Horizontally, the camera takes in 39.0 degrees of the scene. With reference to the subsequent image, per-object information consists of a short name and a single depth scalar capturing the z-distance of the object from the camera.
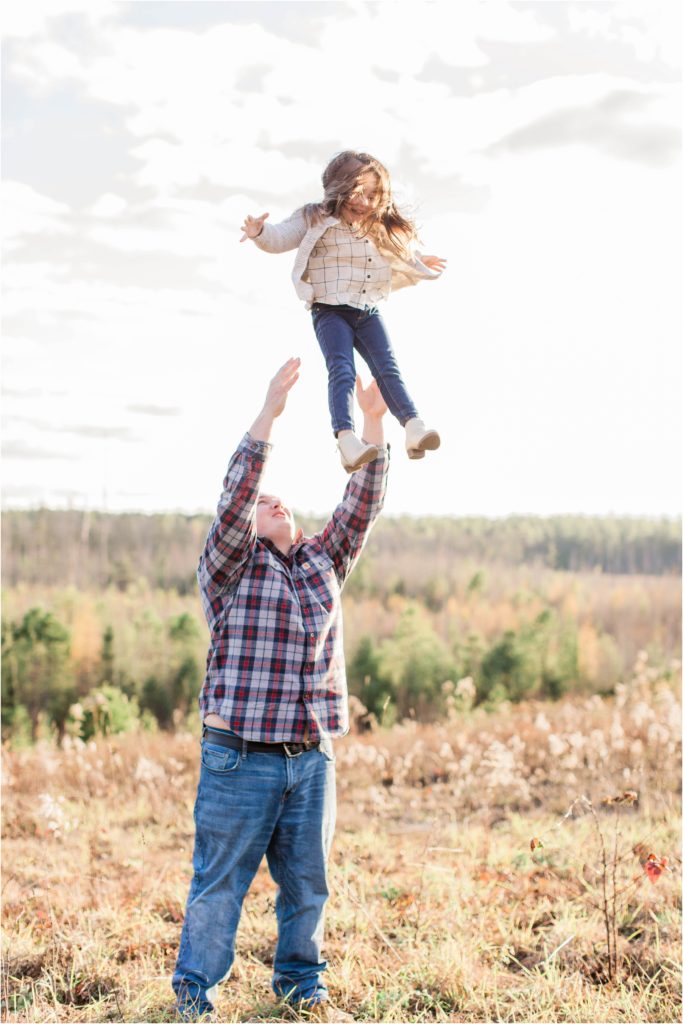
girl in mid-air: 3.66
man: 3.56
